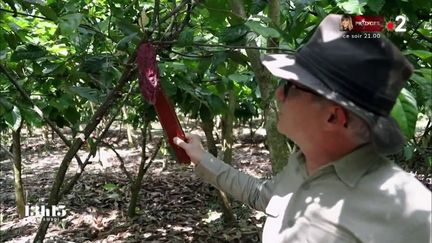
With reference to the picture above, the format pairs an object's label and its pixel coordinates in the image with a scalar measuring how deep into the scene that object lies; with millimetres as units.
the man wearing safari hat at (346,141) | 877
